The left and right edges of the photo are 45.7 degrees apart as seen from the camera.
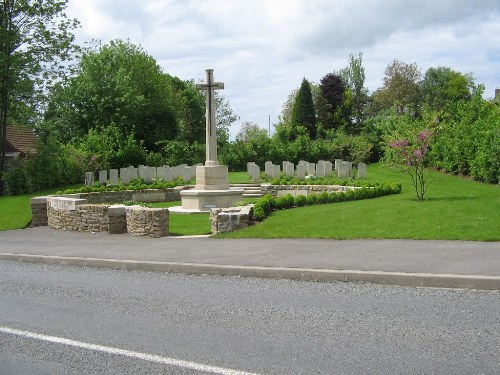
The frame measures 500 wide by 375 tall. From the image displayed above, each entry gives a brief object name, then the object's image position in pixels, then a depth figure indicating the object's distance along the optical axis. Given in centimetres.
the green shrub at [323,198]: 1959
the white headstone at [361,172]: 2978
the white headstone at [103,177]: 3088
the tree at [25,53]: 3109
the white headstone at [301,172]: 3077
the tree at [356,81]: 6512
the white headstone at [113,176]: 3078
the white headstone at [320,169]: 3131
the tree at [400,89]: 6394
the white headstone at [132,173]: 3155
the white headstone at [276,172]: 3147
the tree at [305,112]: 5422
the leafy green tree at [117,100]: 4303
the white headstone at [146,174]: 3176
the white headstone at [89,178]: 3042
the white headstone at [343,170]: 3044
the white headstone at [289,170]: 3169
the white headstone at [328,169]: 3133
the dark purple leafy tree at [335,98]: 6119
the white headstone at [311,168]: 3134
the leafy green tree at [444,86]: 6147
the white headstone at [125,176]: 3114
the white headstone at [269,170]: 3148
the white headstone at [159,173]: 3244
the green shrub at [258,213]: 1548
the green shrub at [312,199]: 1923
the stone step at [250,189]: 2608
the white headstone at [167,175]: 3188
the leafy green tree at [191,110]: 6500
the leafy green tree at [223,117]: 7669
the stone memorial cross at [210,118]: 2156
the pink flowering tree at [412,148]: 1731
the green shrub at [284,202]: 1803
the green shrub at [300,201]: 1881
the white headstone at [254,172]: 3078
